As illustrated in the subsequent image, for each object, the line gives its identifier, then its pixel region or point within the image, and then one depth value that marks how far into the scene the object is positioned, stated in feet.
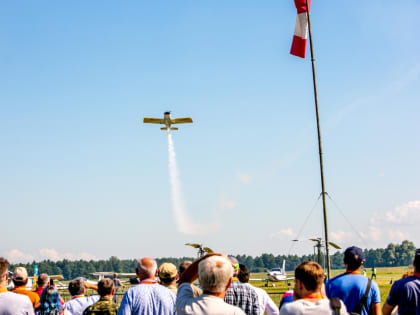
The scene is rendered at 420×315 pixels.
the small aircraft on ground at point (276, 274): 182.06
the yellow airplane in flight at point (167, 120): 131.64
